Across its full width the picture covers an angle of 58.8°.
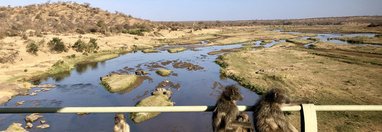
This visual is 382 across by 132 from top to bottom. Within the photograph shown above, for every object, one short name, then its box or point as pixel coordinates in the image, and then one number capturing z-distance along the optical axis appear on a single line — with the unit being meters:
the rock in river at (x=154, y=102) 18.74
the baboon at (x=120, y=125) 3.14
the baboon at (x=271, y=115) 3.28
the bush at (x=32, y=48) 36.75
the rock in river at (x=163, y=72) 30.77
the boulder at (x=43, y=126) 17.53
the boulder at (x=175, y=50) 46.33
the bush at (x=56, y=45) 39.94
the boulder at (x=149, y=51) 46.17
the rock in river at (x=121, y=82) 25.54
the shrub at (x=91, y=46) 43.39
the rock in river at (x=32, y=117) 18.23
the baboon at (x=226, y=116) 3.18
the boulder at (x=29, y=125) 17.47
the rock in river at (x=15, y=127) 16.30
